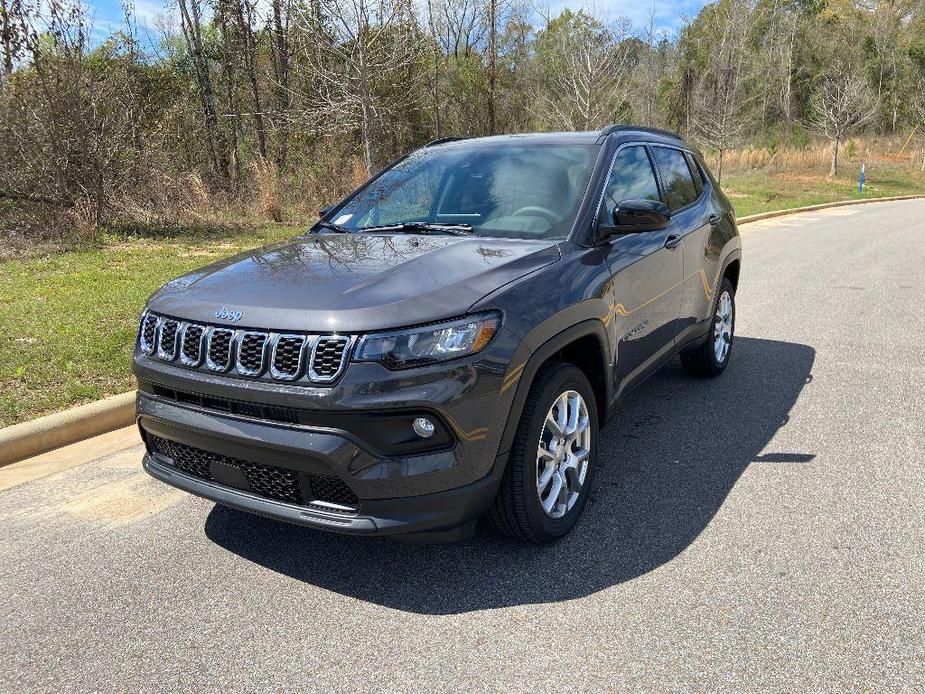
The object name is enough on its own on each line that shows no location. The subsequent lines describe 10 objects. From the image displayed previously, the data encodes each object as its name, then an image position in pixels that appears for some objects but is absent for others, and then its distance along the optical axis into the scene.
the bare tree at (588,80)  22.68
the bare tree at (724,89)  31.17
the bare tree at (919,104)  44.19
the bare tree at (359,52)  13.97
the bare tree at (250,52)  19.36
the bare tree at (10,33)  10.62
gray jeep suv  2.58
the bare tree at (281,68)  18.94
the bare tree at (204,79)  18.89
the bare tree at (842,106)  35.63
